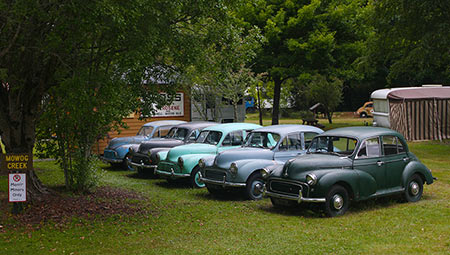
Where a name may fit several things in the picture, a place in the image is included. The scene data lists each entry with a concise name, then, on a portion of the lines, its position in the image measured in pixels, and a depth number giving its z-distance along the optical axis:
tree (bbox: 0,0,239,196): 8.61
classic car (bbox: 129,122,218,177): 15.41
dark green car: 9.54
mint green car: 13.55
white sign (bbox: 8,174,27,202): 9.48
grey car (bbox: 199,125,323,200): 11.49
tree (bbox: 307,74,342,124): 40.84
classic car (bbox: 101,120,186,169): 17.41
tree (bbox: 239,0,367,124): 27.16
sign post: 9.48
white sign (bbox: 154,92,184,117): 24.08
